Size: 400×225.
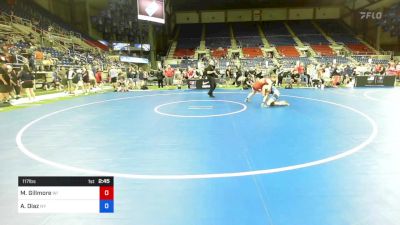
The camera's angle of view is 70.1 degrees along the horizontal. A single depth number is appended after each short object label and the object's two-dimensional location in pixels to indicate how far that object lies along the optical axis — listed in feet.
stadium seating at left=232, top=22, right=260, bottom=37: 155.33
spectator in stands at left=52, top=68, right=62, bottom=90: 67.82
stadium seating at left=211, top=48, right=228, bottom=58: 134.62
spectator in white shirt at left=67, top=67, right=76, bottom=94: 57.41
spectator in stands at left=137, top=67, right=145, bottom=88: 70.66
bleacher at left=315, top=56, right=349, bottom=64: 116.72
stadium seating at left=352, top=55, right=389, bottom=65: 109.38
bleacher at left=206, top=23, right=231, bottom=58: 138.51
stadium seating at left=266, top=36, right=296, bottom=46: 143.84
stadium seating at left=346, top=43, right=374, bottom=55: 127.13
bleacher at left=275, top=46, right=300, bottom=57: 131.97
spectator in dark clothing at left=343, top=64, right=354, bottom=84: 70.28
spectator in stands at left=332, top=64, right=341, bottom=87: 64.75
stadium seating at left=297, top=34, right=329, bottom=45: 142.00
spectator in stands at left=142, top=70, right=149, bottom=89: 71.64
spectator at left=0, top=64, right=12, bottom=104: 42.19
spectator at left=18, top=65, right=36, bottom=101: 45.00
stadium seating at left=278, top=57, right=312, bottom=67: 114.21
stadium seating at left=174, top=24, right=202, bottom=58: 142.00
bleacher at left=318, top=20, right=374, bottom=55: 130.61
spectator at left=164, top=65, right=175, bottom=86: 76.43
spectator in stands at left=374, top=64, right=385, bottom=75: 70.86
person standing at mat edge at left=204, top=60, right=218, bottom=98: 46.61
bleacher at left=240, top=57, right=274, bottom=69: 118.54
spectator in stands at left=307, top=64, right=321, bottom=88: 61.57
